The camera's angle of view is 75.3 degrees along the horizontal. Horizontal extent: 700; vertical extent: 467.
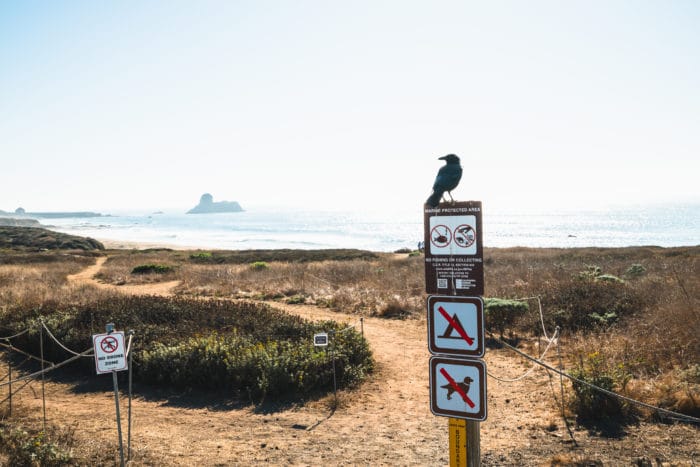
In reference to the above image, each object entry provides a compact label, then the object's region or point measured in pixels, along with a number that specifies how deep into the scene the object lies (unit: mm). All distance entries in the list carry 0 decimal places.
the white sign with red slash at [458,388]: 3045
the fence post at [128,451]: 5777
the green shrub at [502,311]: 11812
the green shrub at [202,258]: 34625
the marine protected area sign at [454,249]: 3023
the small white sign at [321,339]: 7668
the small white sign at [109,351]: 5691
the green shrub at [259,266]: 25969
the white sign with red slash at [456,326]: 3053
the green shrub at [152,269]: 26298
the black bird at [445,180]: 3279
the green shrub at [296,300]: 17656
